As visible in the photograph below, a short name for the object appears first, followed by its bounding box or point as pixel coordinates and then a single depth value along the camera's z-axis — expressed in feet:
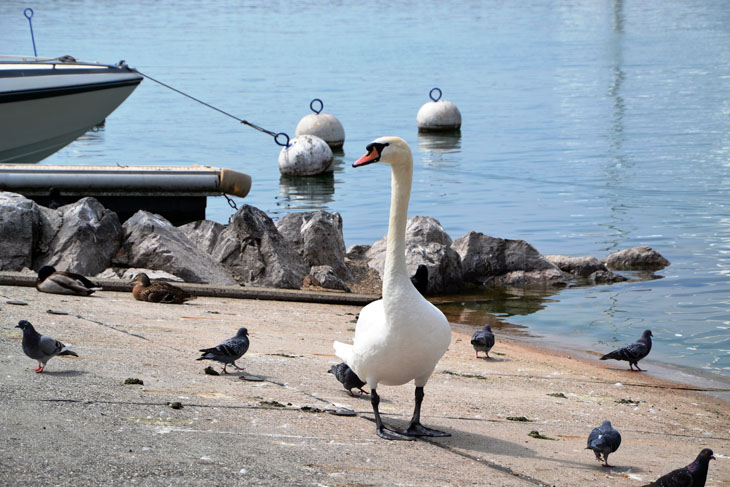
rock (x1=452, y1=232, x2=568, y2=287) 54.44
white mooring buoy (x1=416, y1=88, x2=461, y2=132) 113.29
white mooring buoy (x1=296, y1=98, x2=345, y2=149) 99.60
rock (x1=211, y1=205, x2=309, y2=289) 47.21
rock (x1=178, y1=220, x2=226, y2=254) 51.29
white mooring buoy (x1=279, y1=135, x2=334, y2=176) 88.58
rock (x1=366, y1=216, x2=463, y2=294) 51.75
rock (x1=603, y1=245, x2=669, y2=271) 57.11
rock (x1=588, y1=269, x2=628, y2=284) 54.44
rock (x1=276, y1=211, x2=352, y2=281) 51.37
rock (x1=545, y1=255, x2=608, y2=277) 55.62
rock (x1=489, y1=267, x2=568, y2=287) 54.19
